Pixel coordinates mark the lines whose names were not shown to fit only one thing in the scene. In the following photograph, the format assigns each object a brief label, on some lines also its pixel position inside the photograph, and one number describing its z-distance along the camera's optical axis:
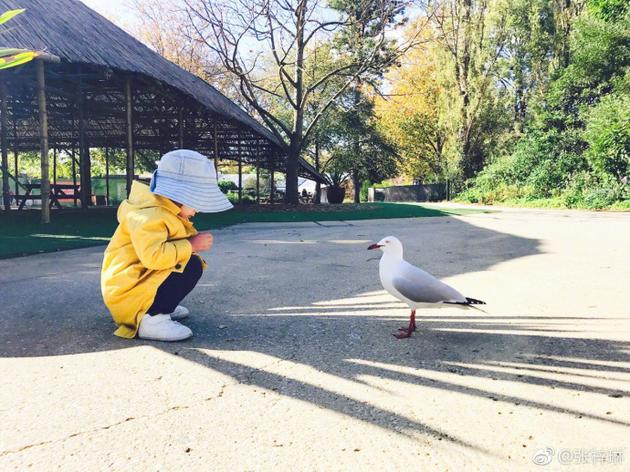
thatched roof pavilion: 9.80
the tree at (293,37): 15.48
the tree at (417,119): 32.69
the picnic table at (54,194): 14.87
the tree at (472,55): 27.27
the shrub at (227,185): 33.71
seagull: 2.88
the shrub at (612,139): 17.17
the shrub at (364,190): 38.09
